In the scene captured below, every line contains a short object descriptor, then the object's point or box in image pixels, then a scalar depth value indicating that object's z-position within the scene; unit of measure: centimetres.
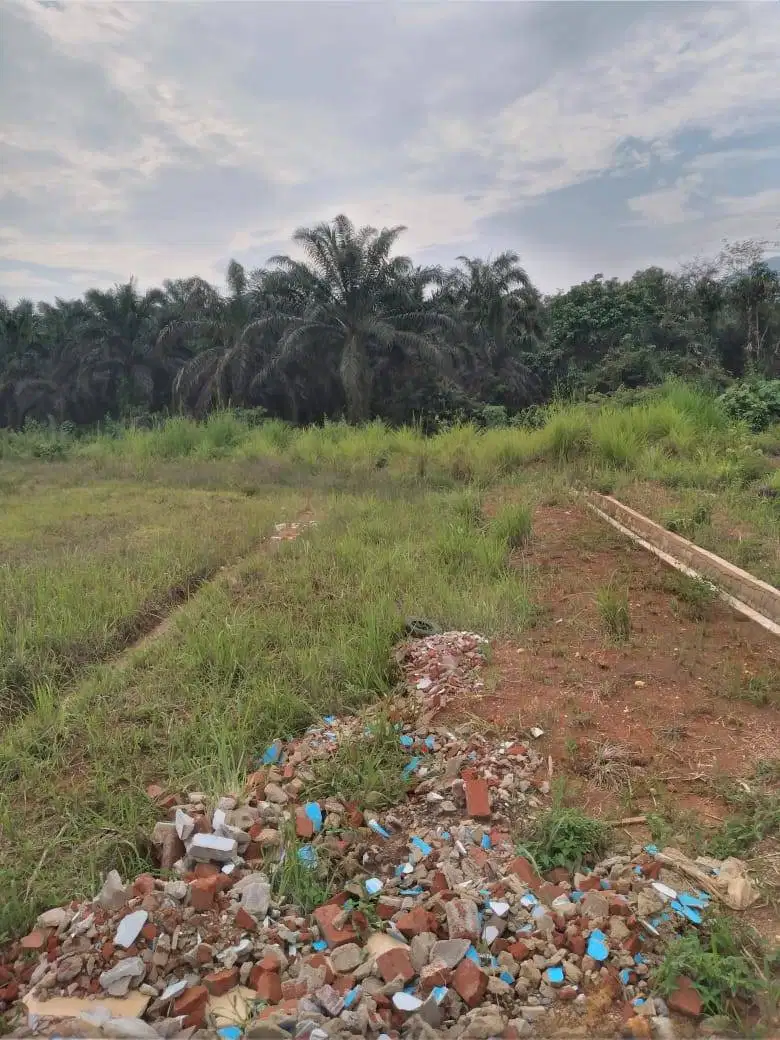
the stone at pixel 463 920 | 232
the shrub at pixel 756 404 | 1088
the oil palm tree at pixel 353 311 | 2050
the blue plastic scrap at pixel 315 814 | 298
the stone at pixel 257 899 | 250
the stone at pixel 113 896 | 251
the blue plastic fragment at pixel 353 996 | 211
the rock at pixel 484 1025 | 198
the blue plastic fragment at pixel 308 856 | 271
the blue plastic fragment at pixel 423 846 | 278
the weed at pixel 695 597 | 484
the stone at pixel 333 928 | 235
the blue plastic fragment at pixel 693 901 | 235
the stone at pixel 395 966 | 218
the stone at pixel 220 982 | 221
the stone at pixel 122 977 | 222
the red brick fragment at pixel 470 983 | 211
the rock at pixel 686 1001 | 202
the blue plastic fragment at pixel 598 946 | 220
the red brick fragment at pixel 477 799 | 294
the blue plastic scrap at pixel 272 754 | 355
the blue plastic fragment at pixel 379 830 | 293
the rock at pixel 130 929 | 233
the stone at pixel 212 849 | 274
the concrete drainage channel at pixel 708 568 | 477
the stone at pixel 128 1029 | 200
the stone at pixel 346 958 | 225
